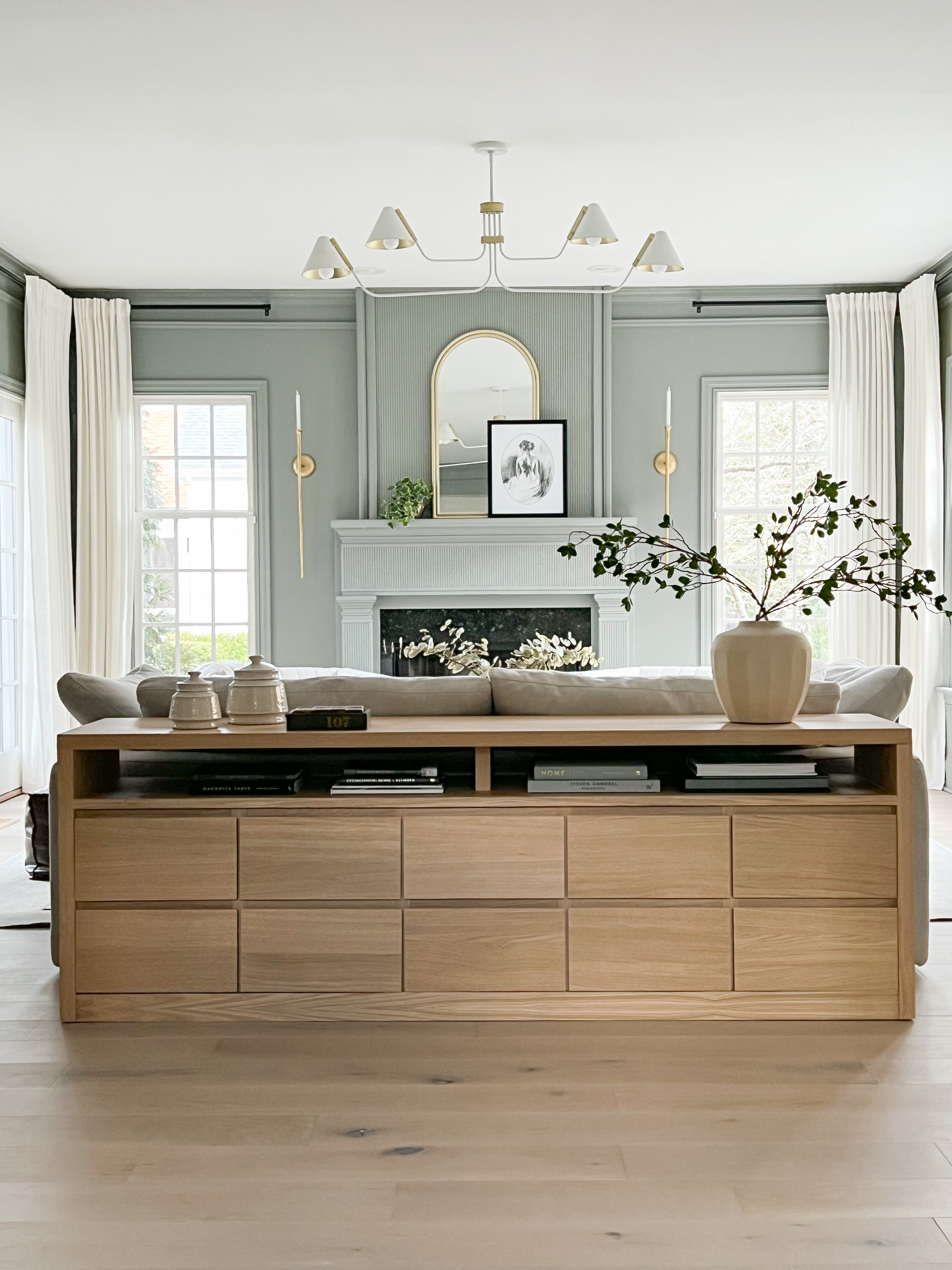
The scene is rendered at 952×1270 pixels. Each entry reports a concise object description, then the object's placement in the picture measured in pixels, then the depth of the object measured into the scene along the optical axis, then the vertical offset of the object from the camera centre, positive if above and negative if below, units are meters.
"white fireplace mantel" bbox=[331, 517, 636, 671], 6.45 +0.26
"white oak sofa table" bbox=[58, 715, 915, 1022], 2.63 -0.66
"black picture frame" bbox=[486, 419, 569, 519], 6.53 +0.83
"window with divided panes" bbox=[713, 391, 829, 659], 6.73 +0.91
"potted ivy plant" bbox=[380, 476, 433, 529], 6.36 +0.60
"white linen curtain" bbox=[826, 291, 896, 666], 6.45 +1.12
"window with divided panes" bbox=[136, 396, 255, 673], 6.72 +0.47
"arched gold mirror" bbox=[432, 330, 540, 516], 6.57 +1.17
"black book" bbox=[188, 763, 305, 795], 2.73 -0.41
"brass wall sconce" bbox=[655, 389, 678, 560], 6.61 +0.85
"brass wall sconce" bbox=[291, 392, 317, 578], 6.62 +0.82
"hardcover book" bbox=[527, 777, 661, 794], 2.67 -0.41
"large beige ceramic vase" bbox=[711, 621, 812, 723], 2.69 -0.15
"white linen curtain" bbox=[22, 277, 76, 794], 5.96 +0.30
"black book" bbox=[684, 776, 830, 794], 2.68 -0.41
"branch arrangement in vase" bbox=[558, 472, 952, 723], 2.68 -0.05
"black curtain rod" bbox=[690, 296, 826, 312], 6.54 +1.73
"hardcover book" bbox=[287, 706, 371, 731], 2.66 -0.25
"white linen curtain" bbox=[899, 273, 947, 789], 6.05 +0.62
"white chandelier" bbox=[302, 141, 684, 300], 3.78 +1.24
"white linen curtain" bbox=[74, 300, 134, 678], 6.42 +0.71
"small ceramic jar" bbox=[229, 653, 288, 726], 2.75 -0.21
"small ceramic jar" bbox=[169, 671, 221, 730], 2.66 -0.22
